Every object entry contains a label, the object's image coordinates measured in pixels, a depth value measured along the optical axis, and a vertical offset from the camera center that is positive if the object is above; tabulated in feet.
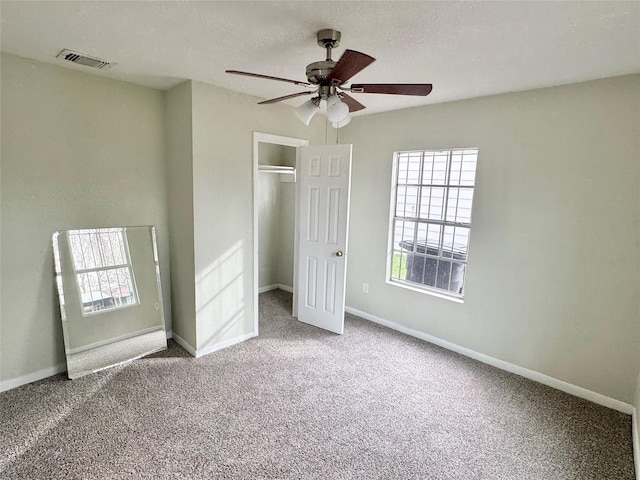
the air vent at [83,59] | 7.66 +2.88
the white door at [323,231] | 11.96 -1.63
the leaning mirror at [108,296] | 9.38 -3.48
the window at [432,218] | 11.29 -0.98
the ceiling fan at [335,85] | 5.89 +1.92
